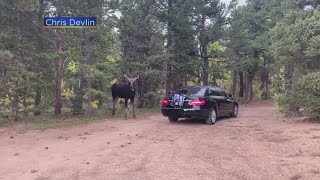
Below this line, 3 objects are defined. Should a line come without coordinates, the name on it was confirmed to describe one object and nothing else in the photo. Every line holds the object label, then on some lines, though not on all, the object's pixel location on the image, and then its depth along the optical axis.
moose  17.69
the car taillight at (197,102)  14.46
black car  14.51
